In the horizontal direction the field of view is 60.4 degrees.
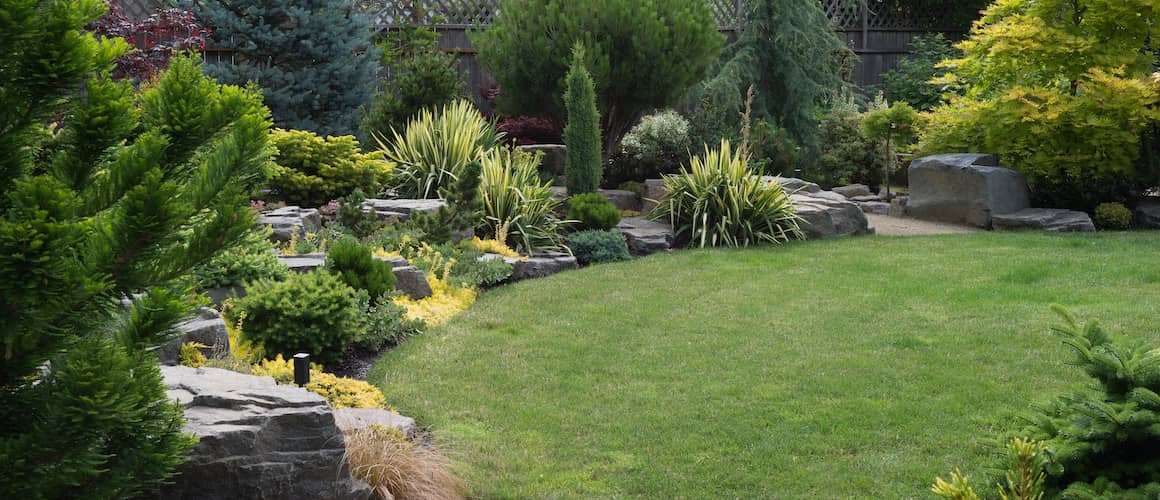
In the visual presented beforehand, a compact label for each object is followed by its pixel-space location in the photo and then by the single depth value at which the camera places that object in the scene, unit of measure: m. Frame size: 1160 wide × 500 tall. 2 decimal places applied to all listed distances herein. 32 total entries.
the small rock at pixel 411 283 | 7.52
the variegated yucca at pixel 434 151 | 11.00
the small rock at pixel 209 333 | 5.36
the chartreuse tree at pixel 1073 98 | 11.34
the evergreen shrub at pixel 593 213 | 10.34
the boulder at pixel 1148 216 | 11.38
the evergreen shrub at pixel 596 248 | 9.80
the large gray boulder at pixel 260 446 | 3.23
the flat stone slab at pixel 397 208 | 9.40
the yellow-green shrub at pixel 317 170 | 9.91
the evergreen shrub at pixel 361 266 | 6.88
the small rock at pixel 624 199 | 12.66
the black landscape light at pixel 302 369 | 4.66
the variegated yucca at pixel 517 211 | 9.78
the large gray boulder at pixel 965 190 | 11.76
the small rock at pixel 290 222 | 8.24
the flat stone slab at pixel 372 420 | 4.25
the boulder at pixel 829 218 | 11.05
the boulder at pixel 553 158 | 13.42
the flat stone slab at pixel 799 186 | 12.41
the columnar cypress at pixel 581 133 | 11.05
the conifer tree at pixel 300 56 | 13.12
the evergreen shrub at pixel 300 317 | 5.80
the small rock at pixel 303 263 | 6.88
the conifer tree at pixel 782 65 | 15.33
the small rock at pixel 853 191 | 14.65
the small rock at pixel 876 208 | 13.52
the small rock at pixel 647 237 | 10.38
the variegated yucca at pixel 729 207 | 10.73
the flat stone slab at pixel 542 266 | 8.93
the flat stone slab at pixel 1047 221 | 11.15
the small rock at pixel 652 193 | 12.57
